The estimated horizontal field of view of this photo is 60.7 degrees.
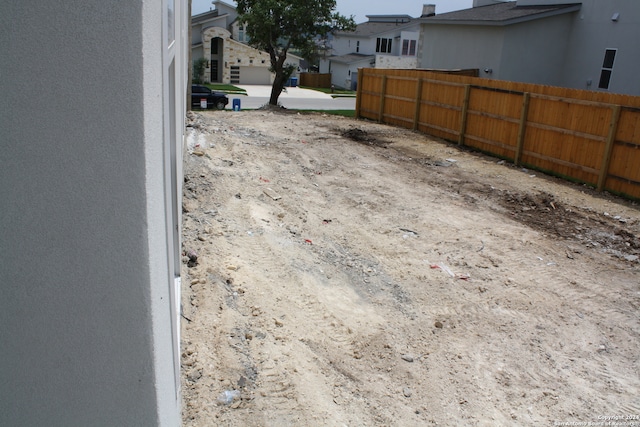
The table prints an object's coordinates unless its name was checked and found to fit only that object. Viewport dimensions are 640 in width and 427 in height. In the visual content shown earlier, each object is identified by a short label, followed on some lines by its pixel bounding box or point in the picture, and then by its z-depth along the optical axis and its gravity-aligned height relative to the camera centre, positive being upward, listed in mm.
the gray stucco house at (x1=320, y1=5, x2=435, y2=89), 56938 +2648
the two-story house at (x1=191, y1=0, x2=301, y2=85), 58250 +1226
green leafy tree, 25375 +2150
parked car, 34812 -2102
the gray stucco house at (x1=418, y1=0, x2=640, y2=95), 19891 +1649
